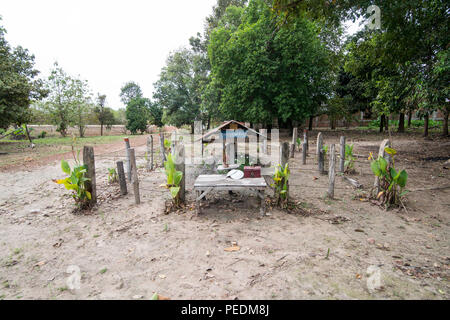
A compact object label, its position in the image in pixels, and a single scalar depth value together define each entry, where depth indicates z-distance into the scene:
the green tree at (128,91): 66.94
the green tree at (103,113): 42.95
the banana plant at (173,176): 5.02
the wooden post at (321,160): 7.99
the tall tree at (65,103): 30.14
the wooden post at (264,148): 11.92
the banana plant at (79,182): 4.95
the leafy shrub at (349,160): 7.66
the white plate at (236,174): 5.05
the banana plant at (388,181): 4.90
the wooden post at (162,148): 9.93
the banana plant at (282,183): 4.96
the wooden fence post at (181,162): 5.25
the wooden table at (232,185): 4.71
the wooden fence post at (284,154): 5.26
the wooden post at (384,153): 5.20
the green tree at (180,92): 32.75
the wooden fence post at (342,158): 7.67
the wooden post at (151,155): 9.37
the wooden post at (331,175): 5.66
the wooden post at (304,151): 9.64
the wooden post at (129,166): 7.60
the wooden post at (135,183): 5.49
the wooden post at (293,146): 11.08
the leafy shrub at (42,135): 30.80
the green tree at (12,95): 14.41
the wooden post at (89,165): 5.19
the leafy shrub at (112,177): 7.43
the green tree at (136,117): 43.97
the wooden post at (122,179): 6.21
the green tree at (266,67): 17.50
